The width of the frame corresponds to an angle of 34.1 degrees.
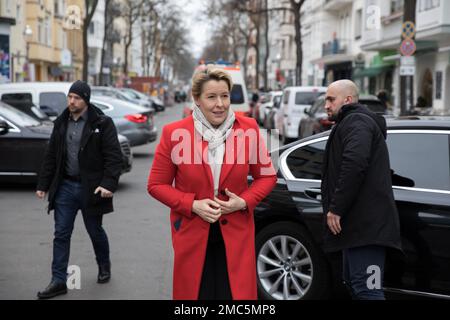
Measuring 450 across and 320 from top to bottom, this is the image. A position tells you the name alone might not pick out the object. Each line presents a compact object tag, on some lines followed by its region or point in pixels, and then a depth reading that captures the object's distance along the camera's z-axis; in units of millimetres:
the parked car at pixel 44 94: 17141
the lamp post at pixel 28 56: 44719
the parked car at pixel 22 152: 12336
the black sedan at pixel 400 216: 4965
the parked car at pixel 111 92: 30652
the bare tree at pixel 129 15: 50172
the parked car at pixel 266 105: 31881
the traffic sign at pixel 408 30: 18484
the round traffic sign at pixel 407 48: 18281
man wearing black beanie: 6094
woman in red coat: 3723
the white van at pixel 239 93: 24688
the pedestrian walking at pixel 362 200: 4336
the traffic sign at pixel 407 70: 18375
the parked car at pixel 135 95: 40912
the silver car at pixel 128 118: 17953
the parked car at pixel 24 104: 14359
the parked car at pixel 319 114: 17145
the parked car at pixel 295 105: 21703
